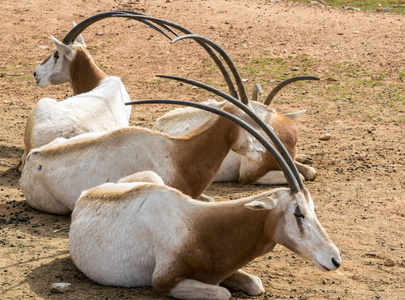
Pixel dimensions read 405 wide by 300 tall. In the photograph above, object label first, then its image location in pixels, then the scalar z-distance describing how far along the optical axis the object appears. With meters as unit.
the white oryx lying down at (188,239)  9.59
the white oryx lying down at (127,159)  13.05
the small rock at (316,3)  38.78
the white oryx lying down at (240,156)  16.86
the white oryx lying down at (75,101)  15.67
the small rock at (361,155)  18.48
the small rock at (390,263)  11.84
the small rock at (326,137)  20.34
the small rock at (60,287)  9.95
